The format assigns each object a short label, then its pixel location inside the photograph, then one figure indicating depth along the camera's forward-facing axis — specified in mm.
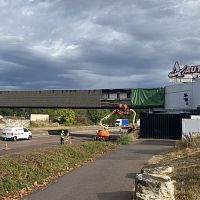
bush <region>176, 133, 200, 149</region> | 29719
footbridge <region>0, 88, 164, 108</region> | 63250
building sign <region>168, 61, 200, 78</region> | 60188
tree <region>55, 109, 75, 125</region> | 126212
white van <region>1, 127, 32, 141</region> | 53031
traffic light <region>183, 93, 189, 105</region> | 58084
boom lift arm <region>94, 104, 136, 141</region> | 48656
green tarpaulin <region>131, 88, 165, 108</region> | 63000
